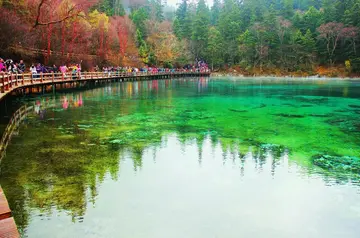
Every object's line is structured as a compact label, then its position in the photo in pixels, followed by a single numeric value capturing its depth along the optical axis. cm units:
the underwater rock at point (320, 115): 1788
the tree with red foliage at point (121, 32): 5975
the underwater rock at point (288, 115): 1737
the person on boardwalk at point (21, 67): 2375
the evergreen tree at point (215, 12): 10786
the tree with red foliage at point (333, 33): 6397
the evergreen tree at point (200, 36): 8350
